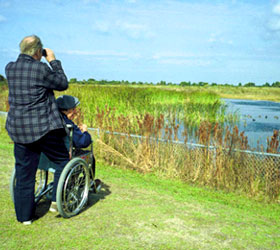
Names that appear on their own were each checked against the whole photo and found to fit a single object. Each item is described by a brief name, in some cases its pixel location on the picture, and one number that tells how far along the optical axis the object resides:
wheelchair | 3.21
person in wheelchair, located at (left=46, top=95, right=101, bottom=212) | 3.40
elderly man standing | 2.94
